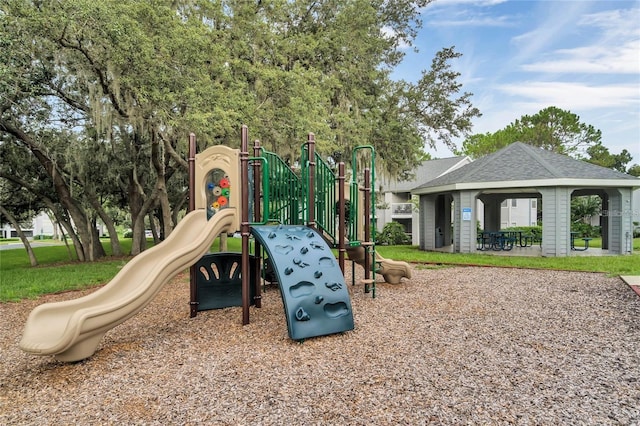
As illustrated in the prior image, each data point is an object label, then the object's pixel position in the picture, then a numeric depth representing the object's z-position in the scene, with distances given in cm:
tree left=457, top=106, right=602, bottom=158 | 3469
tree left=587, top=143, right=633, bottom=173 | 3612
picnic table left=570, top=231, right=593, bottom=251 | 1346
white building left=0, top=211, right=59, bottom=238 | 4858
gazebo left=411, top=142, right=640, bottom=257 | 1204
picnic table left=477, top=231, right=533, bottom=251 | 1424
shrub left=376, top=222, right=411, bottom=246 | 1984
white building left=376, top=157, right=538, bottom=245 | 2506
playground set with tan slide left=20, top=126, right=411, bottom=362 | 363
